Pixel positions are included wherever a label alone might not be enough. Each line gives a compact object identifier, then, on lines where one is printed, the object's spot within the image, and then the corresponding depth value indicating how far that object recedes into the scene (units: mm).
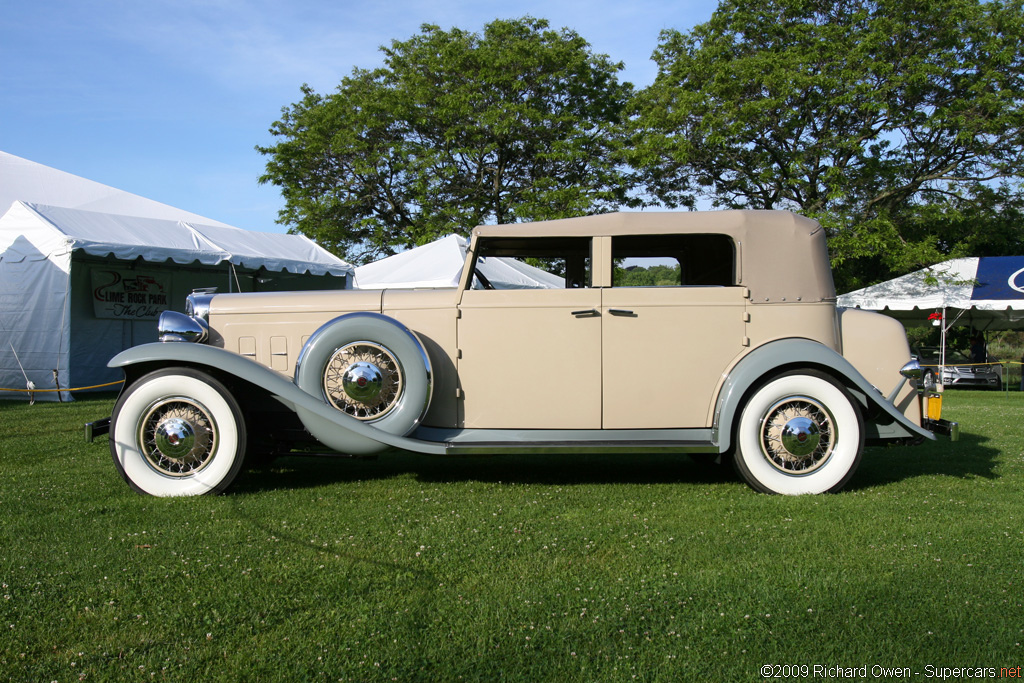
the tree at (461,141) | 22891
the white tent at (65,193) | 17328
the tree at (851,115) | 18594
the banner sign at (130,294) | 14008
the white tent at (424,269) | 12945
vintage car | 4789
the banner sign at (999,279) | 17109
